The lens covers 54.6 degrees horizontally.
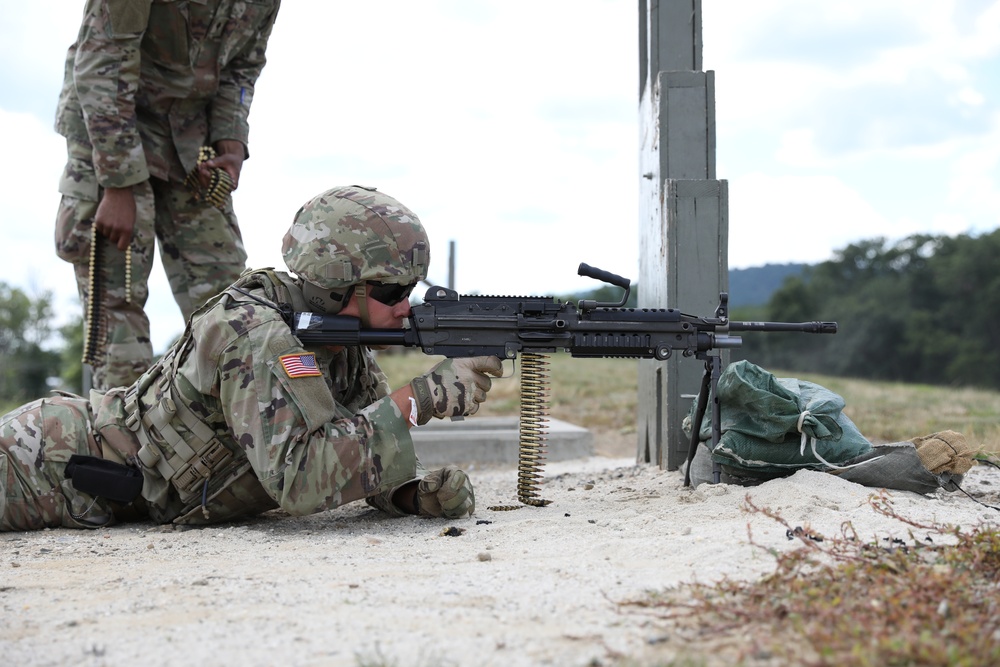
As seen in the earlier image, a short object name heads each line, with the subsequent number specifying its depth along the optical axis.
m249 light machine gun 3.93
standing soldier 5.21
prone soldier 3.65
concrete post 5.12
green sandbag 4.21
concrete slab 7.49
